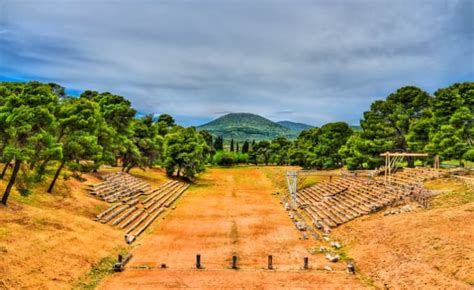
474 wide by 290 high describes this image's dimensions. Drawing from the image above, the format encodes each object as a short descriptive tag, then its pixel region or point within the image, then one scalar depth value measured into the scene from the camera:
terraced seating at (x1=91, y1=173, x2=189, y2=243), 29.86
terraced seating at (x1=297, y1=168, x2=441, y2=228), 30.36
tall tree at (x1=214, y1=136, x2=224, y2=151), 132.85
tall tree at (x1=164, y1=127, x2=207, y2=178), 60.44
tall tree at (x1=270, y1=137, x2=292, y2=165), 107.31
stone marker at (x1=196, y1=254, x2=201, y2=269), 20.65
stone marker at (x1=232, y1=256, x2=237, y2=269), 20.75
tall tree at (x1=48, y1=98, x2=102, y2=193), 30.00
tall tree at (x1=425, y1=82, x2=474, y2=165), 37.38
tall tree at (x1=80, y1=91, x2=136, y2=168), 48.90
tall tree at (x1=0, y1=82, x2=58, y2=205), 22.31
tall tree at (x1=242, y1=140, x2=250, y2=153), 133.38
